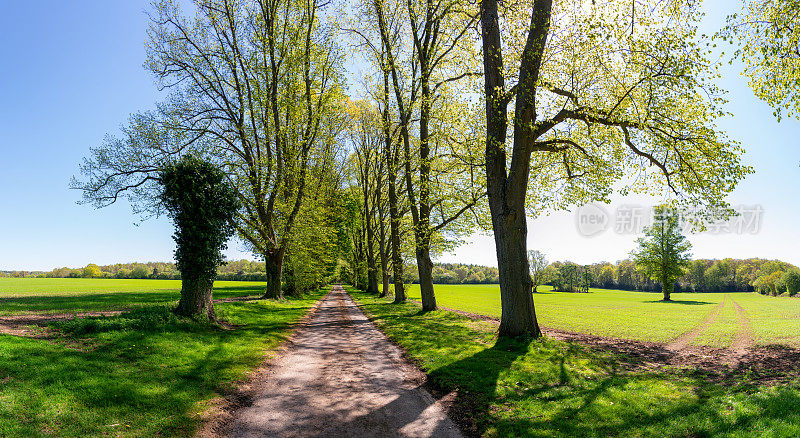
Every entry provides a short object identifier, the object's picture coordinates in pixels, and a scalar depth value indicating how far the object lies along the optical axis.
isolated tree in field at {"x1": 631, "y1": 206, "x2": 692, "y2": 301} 48.72
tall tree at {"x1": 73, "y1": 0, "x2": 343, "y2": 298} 21.12
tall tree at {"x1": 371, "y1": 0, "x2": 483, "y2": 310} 18.38
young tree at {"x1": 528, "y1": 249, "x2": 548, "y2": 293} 92.04
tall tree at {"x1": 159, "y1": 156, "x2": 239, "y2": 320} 12.38
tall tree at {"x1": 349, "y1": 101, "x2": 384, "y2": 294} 30.88
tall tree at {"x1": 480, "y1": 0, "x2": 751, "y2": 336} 10.31
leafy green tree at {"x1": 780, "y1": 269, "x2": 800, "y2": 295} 57.36
